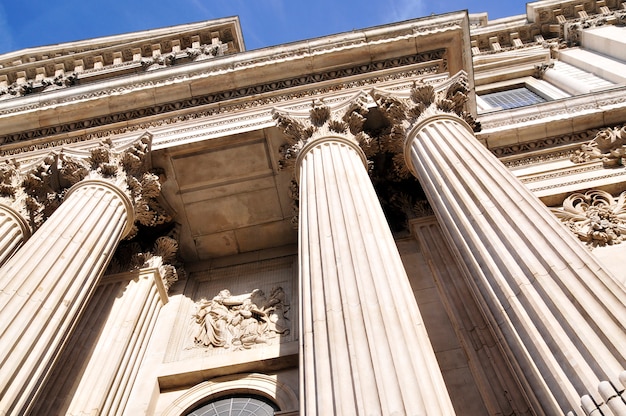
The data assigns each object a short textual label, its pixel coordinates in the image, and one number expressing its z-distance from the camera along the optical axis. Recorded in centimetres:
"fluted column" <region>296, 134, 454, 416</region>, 549
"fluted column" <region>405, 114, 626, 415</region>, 550
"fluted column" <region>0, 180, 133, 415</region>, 743
